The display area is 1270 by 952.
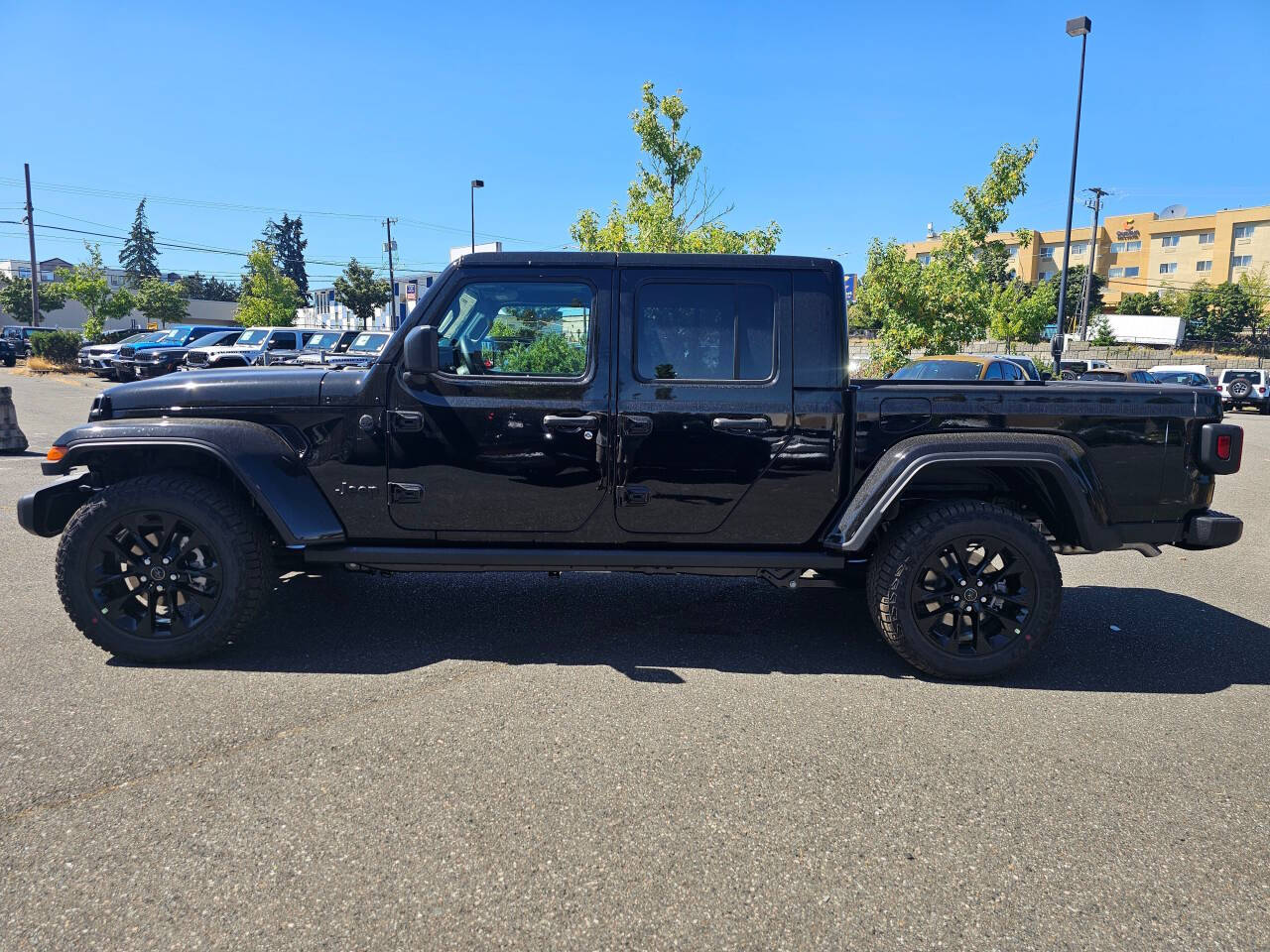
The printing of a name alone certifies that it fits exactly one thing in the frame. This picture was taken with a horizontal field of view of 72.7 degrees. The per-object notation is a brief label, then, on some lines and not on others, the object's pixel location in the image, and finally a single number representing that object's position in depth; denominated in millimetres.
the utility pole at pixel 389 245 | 57372
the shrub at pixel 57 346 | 32312
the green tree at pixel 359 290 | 64438
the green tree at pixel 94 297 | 43531
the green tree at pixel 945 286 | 17141
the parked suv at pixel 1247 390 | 28156
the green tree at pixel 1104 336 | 57500
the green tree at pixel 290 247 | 106562
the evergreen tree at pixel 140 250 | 108688
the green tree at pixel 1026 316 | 23481
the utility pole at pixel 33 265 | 44312
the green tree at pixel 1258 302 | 59325
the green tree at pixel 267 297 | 59531
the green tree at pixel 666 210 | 17734
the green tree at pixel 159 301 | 65750
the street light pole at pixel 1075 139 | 22016
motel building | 76000
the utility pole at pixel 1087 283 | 51875
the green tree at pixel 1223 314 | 61000
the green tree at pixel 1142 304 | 66250
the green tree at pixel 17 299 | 70812
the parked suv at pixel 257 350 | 22703
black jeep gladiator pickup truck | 3996
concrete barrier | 11289
